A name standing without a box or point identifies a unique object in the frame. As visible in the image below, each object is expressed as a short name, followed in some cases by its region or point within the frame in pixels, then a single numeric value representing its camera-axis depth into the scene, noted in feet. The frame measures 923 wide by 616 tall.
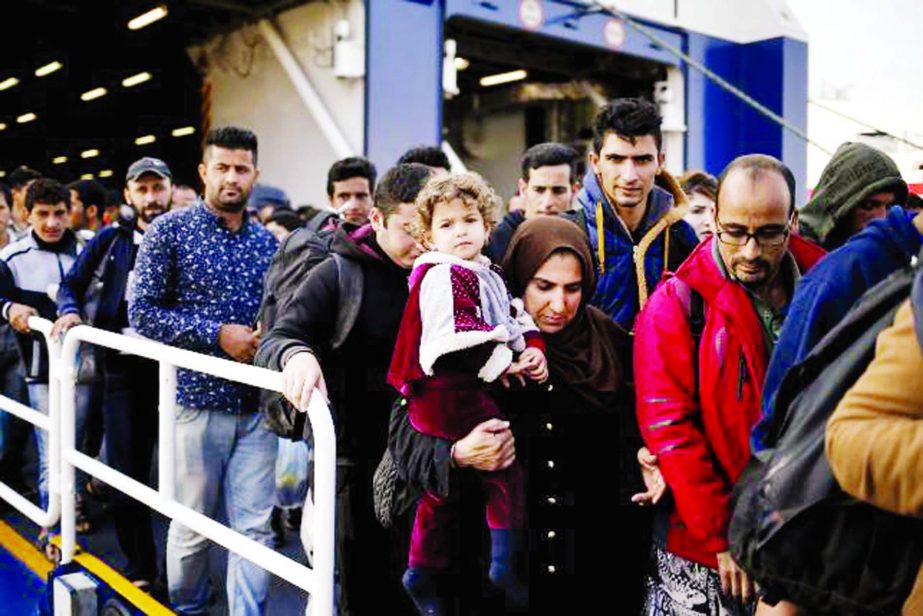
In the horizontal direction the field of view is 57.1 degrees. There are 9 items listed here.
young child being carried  6.56
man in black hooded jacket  8.01
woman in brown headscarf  7.15
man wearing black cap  11.85
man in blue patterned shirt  10.27
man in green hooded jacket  7.32
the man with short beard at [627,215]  8.51
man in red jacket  6.06
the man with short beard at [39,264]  14.37
